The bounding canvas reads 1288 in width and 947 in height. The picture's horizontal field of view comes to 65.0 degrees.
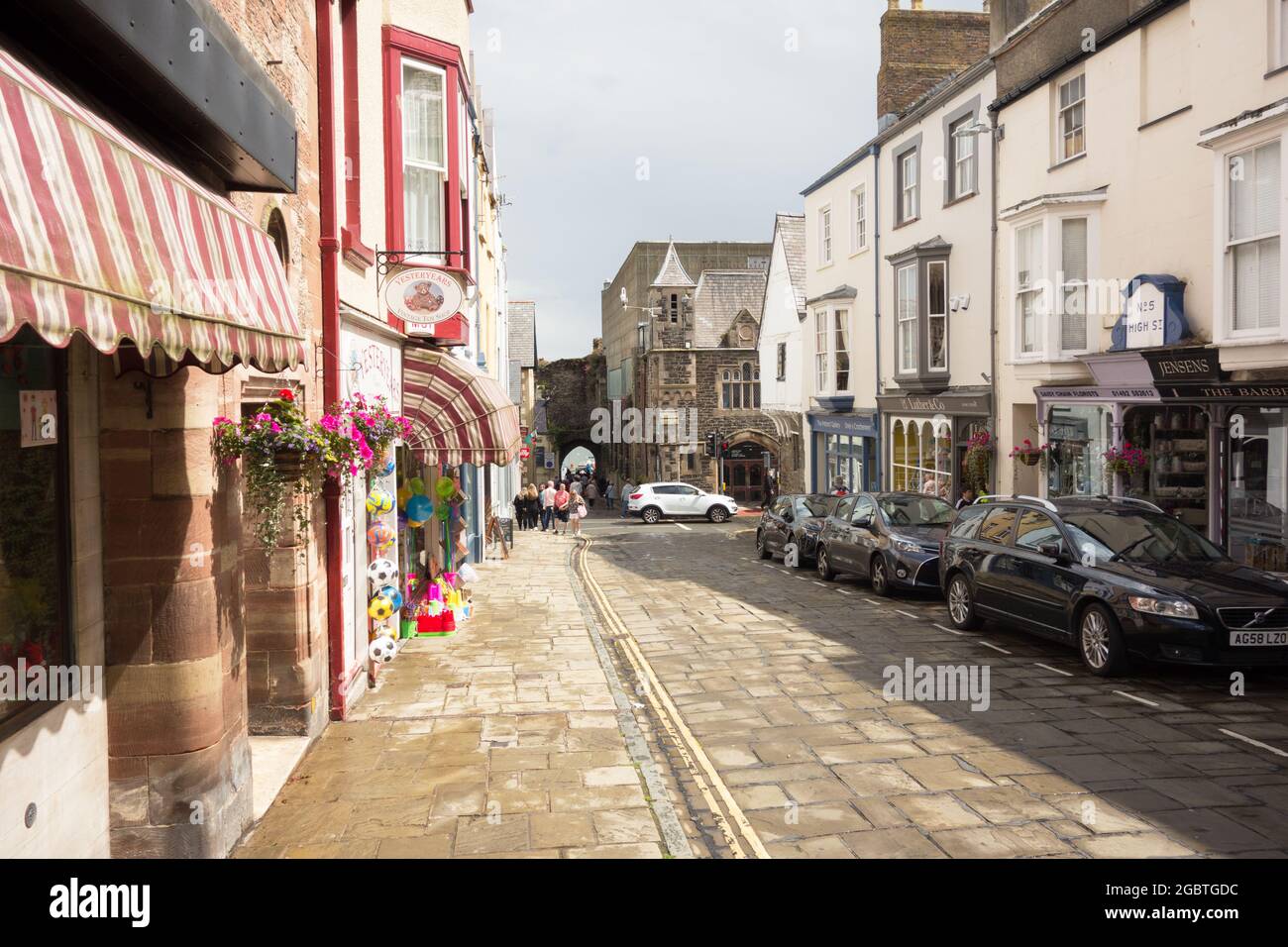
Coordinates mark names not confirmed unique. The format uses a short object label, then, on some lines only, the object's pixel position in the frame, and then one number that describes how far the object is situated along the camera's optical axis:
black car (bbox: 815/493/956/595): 16.06
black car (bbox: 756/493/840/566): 21.11
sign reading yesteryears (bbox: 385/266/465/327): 10.90
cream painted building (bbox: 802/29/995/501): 21.55
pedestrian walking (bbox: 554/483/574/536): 33.47
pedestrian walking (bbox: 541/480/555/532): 34.41
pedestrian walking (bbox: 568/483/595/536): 32.34
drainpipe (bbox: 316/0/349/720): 8.86
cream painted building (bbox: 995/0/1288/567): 12.63
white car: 38.69
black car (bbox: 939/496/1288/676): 9.33
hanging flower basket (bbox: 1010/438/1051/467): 18.48
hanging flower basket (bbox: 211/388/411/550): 6.32
